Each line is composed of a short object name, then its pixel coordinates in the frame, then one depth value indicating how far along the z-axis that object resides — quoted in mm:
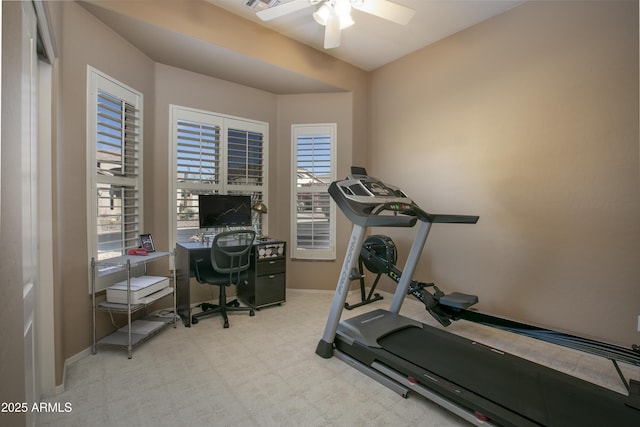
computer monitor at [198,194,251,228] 3459
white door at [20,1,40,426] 1421
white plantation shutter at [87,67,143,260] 2529
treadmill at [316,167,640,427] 1573
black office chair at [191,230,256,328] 3072
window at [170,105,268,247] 3523
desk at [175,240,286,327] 3180
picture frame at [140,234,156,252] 2941
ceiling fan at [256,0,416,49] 2375
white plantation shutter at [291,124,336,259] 4227
